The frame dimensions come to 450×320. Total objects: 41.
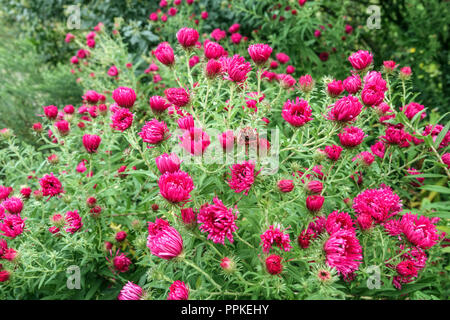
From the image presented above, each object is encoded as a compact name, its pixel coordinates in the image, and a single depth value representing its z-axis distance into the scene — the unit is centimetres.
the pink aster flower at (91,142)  69
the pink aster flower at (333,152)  60
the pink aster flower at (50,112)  76
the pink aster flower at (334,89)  62
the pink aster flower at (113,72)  114
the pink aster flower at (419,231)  55
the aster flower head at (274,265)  52
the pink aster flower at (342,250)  52
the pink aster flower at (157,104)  64
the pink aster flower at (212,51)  63
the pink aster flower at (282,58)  102
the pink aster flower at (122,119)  62
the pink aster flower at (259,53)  62
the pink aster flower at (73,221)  67
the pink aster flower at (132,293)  54
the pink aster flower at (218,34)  117
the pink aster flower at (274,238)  53
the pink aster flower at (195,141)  55
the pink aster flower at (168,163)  54
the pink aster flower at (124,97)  64
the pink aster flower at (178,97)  60
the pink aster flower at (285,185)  55
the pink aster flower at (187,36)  64
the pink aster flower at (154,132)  58
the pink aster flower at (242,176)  54
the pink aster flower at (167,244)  51
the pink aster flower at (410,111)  70
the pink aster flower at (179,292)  51
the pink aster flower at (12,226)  63
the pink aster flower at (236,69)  60
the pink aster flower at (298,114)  57
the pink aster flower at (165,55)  65
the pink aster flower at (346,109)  57
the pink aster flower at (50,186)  67
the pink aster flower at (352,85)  63
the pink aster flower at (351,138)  59
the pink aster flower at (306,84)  65
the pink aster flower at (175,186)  51
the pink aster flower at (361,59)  65
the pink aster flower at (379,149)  69
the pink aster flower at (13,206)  65
